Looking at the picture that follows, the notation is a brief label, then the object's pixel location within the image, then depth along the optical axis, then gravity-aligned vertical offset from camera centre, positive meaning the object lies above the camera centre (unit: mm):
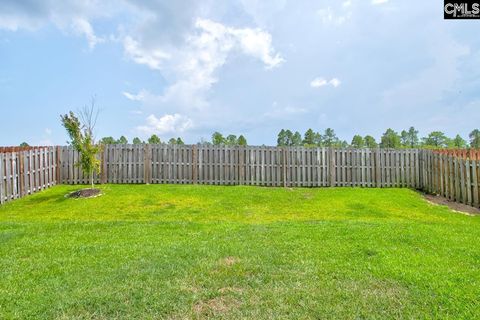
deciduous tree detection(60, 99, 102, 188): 15219 +956
